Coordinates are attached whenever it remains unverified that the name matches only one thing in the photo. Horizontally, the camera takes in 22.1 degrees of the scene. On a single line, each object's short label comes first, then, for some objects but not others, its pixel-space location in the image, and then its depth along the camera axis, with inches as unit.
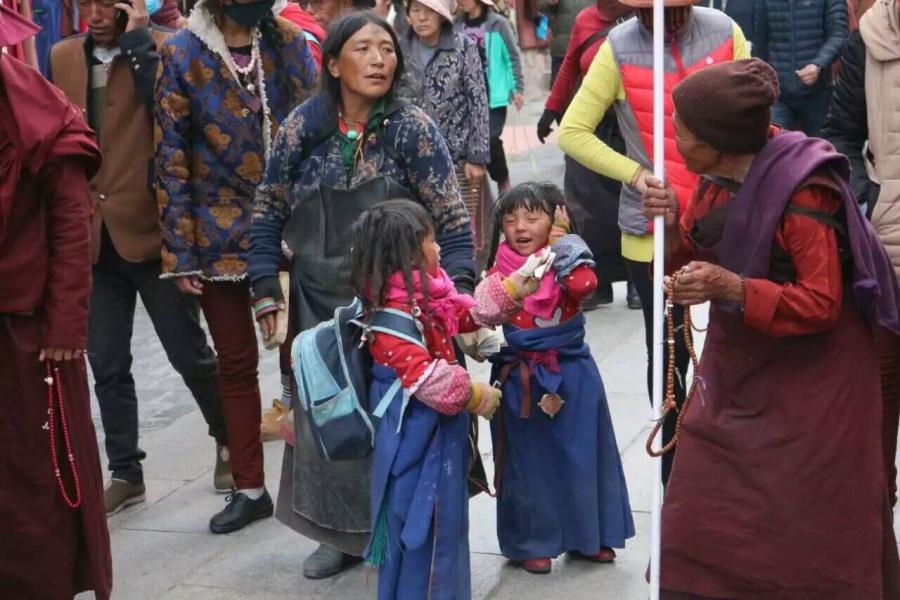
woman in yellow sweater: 297.2
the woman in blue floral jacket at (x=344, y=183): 282.2
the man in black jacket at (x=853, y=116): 292.5
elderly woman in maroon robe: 218.3
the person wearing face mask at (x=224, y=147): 312.0
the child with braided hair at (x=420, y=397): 252.9
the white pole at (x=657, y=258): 233.7
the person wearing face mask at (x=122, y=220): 331.7
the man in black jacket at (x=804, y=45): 553.7
